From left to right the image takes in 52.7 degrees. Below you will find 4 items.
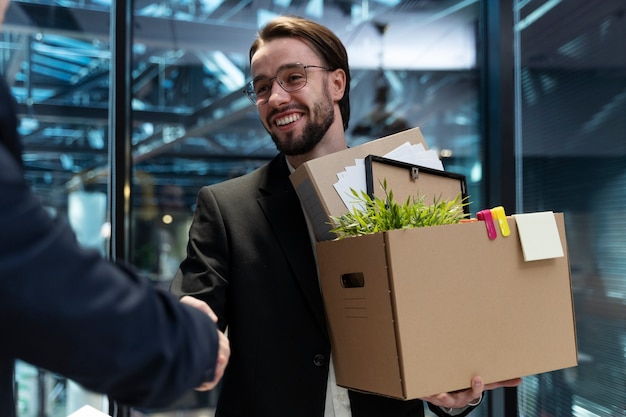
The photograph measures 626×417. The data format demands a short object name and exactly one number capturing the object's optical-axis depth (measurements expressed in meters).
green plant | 1.13
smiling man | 1.39
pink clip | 1.17
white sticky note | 1.19
